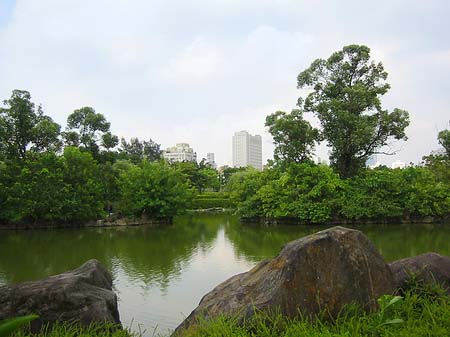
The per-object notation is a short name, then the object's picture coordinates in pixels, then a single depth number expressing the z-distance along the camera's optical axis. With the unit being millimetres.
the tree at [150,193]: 22469
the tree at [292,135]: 20953
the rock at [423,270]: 3852
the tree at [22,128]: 22925
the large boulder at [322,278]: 3355
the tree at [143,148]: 54131
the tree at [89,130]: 26469
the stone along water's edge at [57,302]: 4000
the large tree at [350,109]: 20625
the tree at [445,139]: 27594
